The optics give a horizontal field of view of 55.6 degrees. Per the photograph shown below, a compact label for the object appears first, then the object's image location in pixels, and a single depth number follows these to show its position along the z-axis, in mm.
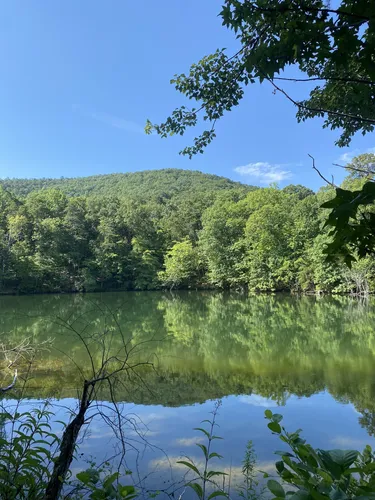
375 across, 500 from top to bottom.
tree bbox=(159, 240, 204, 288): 29719
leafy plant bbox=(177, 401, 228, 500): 1200
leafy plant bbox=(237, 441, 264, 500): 2575
